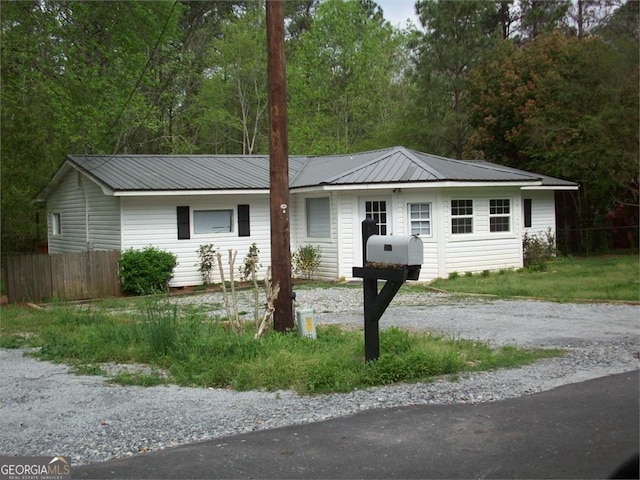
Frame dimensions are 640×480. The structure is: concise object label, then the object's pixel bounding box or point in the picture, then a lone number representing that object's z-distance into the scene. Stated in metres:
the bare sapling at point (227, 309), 9.77
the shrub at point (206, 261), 19.78
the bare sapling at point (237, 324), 9.75
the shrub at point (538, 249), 21.77
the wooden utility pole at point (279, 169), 10.16
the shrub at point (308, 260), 20.61
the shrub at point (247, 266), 20.08
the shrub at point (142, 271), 18.06
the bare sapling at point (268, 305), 9.45
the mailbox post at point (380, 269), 7.64
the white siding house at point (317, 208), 19.06
